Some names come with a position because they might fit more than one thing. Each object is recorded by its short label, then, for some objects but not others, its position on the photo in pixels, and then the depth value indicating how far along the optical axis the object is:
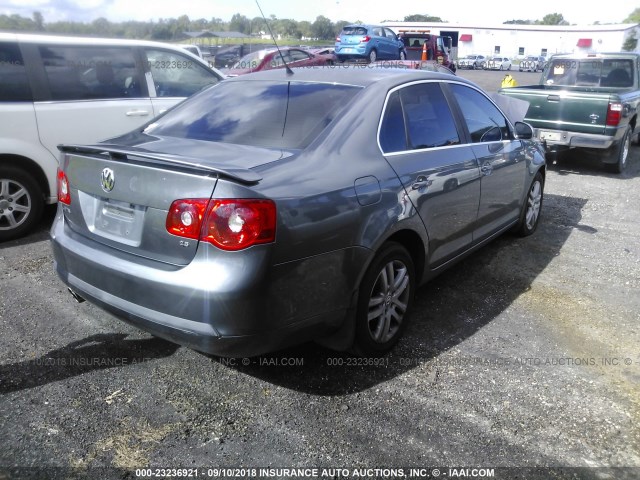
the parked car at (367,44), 22.56
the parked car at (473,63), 54.25
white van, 5.25
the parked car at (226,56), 22.58
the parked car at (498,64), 52.81
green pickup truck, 8.45
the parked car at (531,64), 52.81
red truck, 25.75
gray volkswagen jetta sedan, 2.56
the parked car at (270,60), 16.00
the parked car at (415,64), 11.70
